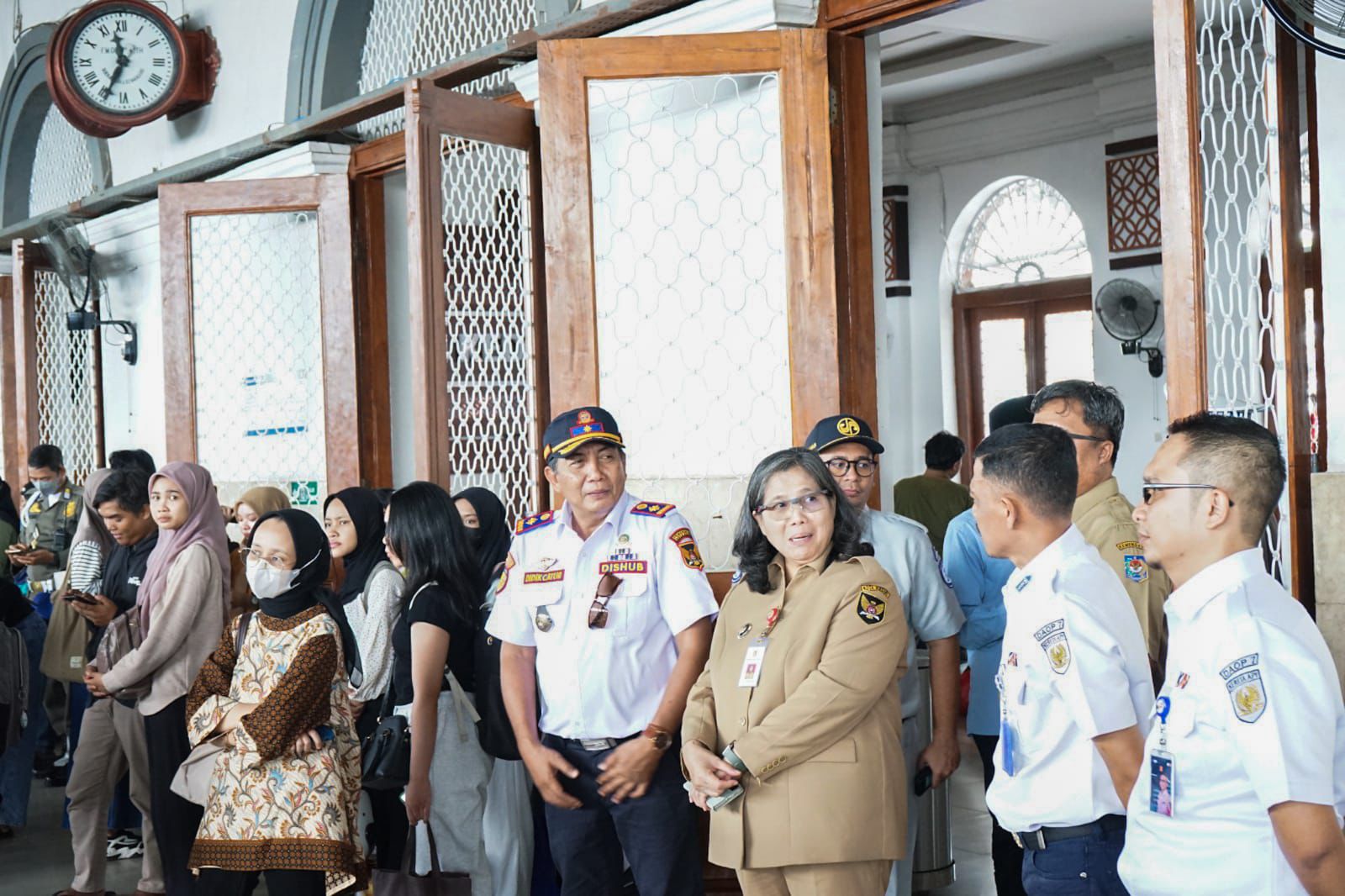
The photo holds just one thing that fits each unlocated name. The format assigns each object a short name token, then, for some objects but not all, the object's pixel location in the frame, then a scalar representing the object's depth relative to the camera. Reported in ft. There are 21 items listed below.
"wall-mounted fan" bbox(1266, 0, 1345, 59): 8.41
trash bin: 13.25
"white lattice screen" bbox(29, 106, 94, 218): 30.42
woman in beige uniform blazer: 8.50
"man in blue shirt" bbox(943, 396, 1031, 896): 11.10
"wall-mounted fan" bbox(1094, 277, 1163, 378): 25.59
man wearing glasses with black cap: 10.52
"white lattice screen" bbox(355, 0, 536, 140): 19.79
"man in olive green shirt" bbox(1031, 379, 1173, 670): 9.52
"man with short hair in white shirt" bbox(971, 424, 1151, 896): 7.14
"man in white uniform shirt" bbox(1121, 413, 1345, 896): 5.64
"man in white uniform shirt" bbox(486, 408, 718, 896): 10.12
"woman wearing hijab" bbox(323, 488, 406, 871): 12.76
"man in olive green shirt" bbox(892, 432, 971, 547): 20.29
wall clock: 24.32
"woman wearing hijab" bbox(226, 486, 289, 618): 16.43
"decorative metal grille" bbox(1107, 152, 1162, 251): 25.76
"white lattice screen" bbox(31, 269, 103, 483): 29.99
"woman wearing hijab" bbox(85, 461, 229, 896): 13.04
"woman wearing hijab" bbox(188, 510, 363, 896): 10.94
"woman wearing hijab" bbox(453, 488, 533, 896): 12.39
